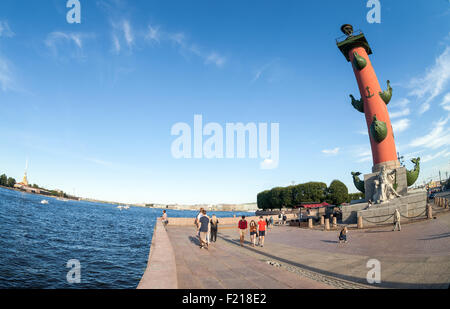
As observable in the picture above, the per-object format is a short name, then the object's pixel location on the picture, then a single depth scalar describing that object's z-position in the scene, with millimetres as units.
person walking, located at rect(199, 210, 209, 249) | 11375
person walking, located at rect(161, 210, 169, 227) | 22891
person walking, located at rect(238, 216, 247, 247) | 13359
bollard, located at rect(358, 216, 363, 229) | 19652
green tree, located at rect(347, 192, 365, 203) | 68331
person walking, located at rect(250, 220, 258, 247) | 13141
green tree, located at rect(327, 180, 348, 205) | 64625
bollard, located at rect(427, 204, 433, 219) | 18672
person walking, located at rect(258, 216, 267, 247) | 12852
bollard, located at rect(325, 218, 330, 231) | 21234
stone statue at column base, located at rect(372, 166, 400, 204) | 22459
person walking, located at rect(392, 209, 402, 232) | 16023
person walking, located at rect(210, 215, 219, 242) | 14361
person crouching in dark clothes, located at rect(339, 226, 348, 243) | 12990
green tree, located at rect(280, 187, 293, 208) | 72562
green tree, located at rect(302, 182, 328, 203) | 66188
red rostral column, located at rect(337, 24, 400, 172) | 24906
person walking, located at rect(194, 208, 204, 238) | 11775
